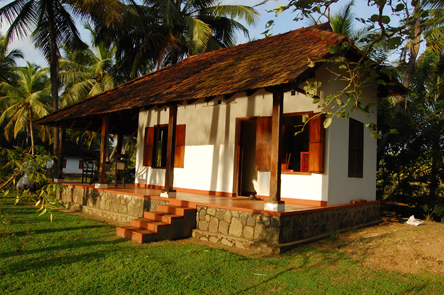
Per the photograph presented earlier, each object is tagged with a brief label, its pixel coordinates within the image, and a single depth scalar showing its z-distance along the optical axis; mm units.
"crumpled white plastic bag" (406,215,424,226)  8617
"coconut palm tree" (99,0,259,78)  16609
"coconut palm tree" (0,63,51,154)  20453
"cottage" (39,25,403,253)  6754
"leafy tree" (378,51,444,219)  10719
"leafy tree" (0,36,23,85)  26312
